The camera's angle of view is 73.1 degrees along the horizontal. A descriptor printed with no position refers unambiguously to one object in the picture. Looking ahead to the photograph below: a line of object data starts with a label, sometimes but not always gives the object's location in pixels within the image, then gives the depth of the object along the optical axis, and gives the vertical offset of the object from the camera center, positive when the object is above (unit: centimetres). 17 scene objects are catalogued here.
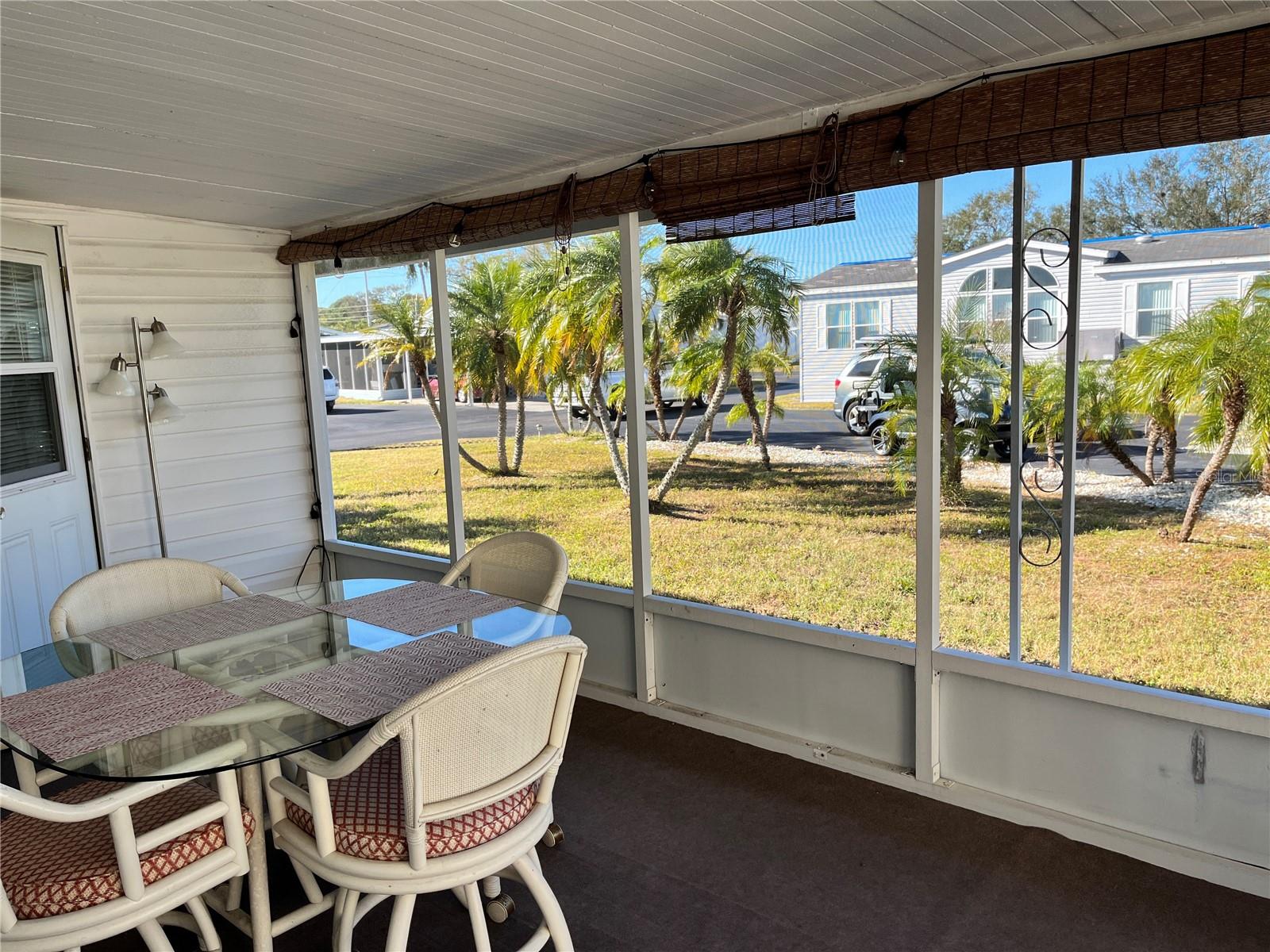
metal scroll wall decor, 251 -35
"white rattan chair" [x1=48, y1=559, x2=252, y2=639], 252 -59
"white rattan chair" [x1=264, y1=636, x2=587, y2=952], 161 -82
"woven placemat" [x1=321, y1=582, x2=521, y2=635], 242 -65
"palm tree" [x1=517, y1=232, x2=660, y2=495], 631 +49
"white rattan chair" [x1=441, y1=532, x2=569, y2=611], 264 -60
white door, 333 -18
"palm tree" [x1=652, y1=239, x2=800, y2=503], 495 +48
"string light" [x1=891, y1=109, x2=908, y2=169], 248 +63
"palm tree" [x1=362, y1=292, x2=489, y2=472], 685 +46
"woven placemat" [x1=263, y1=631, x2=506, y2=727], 186 -67
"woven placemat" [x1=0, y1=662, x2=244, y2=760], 174 -66
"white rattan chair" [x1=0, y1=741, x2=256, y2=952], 156 -89
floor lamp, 373 +8
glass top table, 166 -66
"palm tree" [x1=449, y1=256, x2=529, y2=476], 713 +45
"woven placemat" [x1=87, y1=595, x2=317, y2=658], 231 -64
